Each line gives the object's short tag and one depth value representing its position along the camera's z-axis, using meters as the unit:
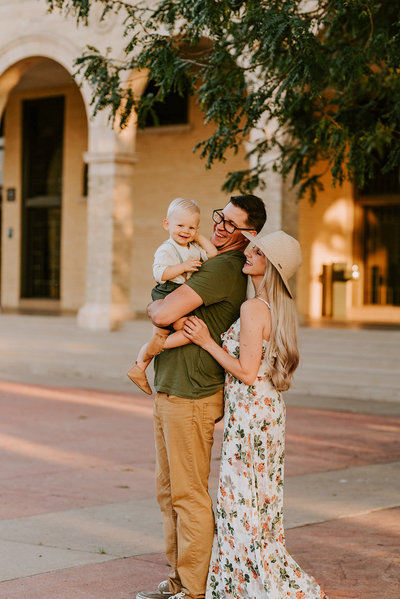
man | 6.25
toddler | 6.27
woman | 6.16
